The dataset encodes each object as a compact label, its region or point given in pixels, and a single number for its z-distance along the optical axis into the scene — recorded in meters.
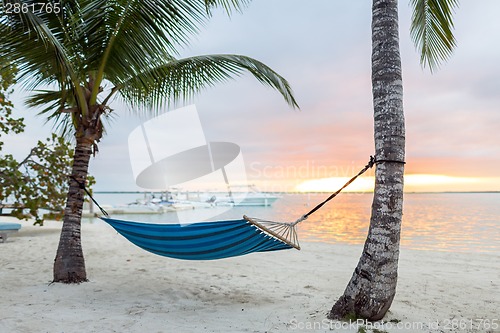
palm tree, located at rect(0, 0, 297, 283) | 3.06
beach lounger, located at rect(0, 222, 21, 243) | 6.31
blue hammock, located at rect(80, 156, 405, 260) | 2.49
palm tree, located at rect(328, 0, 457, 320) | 2.26
